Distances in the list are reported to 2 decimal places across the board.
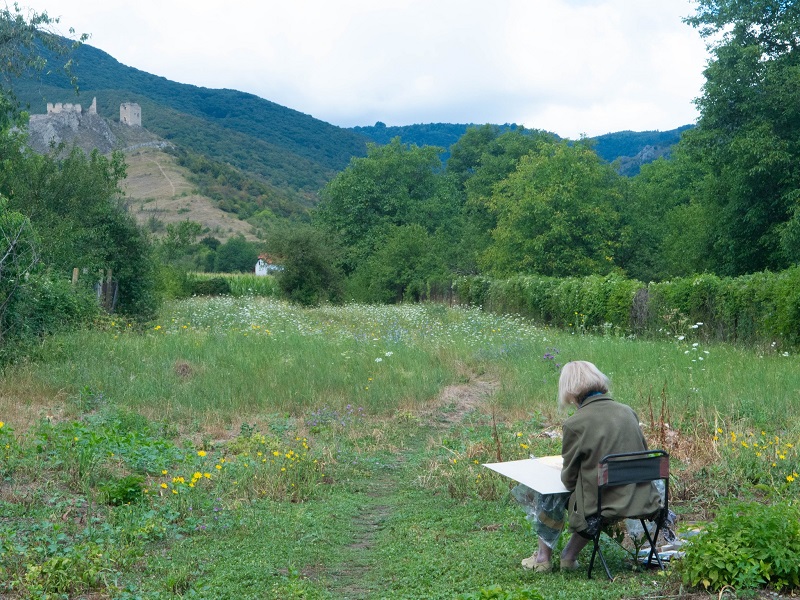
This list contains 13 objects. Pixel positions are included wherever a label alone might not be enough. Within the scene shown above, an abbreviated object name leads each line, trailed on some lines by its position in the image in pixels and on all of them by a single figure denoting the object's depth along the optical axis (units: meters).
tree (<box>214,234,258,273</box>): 88.81
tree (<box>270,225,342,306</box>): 41.44
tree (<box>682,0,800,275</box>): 28.77
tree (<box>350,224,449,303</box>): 47.81
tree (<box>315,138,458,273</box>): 64.62
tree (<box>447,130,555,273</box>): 58.59
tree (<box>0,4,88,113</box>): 18.34
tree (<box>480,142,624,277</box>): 44.41
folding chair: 5.14
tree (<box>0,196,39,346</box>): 13.91
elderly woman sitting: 5.29
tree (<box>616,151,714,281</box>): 35.91
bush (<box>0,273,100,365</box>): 14.10
